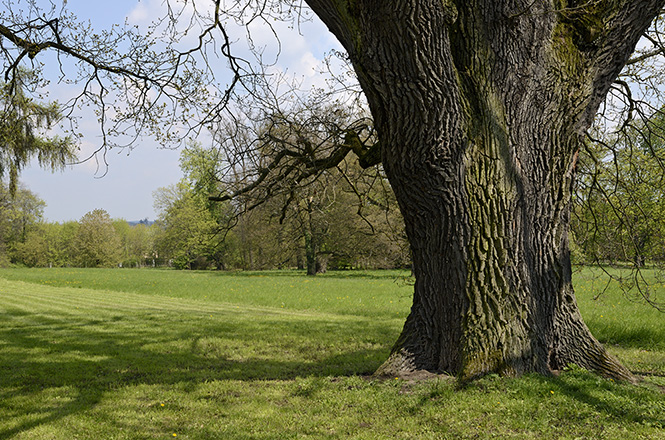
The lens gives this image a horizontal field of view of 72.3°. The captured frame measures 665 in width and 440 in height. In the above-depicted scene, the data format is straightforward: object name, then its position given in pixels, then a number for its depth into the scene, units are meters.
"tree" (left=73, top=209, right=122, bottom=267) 52.66
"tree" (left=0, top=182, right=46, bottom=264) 49.44
